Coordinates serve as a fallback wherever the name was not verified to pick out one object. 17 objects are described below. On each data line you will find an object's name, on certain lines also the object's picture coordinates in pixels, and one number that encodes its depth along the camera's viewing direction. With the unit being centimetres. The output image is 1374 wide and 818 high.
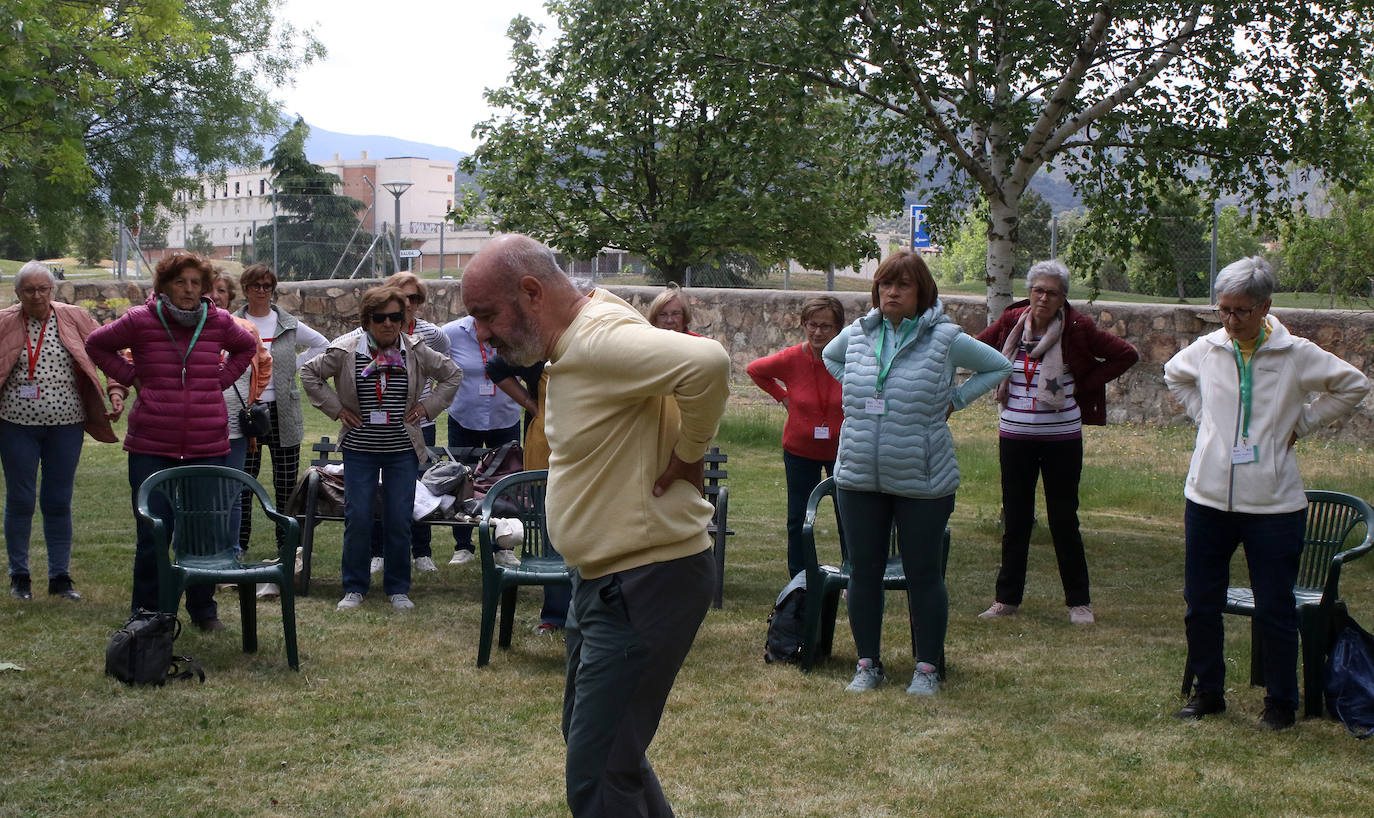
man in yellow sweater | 306
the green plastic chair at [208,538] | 596
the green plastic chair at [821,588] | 612
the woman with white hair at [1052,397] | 696
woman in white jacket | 512
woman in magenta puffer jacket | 639
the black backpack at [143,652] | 562
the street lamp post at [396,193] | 2505
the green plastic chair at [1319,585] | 539
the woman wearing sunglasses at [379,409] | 707
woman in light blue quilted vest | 560
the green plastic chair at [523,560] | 619
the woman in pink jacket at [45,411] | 704
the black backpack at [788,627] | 627
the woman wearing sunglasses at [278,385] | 805
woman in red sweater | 725
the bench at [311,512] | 759
